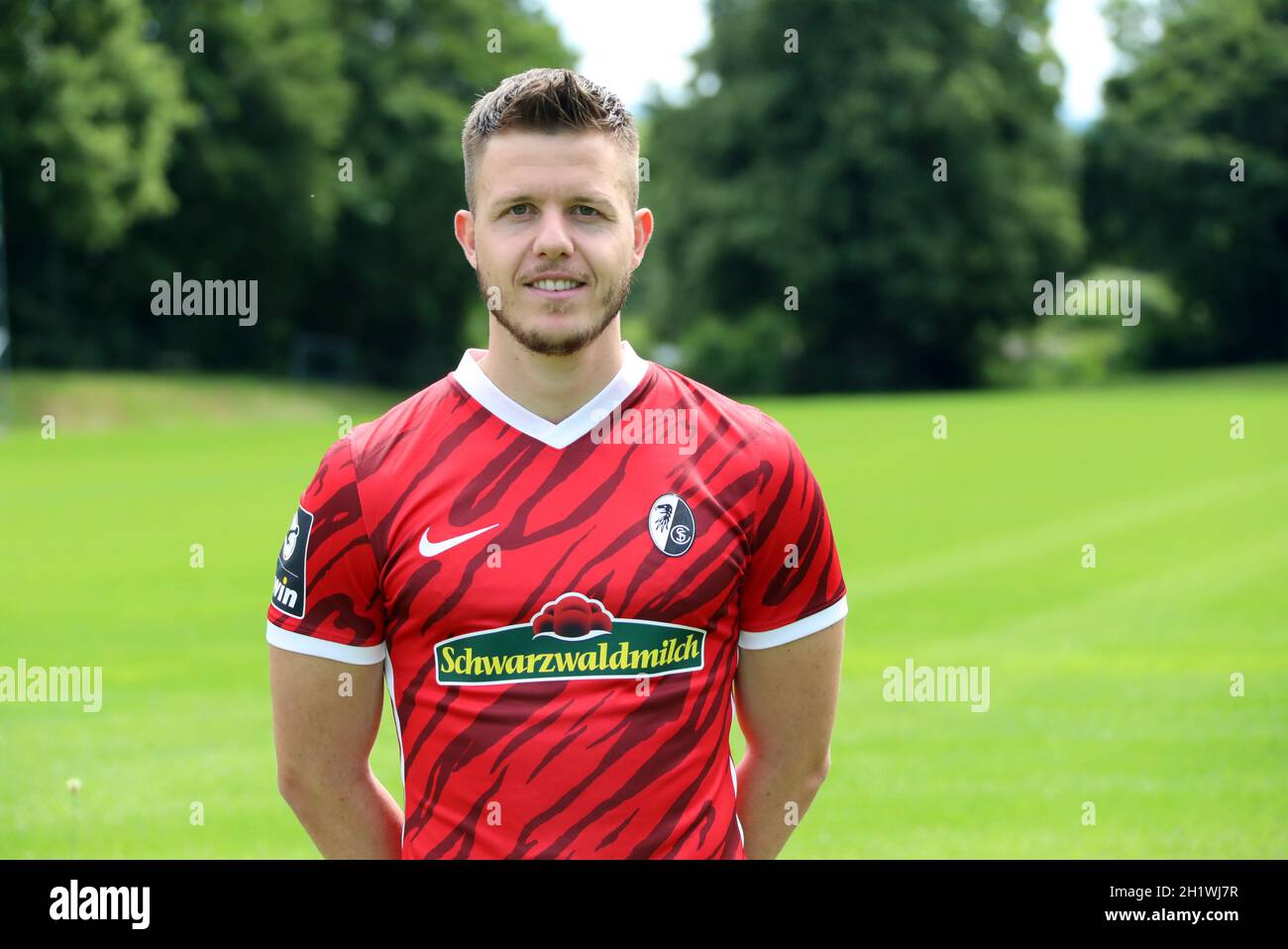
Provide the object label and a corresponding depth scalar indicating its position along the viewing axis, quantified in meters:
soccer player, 3.06
